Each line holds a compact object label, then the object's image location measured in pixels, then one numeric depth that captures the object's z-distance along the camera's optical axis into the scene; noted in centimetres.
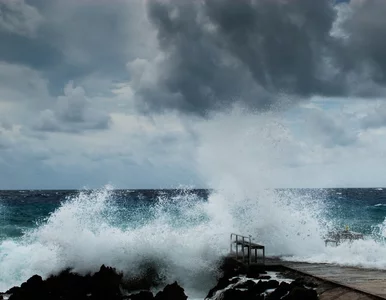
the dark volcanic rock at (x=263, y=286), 1580
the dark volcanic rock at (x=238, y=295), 1557
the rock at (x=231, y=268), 1962
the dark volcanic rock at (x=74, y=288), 1725
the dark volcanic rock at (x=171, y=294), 1594
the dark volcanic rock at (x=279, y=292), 1488
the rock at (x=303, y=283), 1566
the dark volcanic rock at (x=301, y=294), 1414
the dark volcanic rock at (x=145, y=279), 2050
